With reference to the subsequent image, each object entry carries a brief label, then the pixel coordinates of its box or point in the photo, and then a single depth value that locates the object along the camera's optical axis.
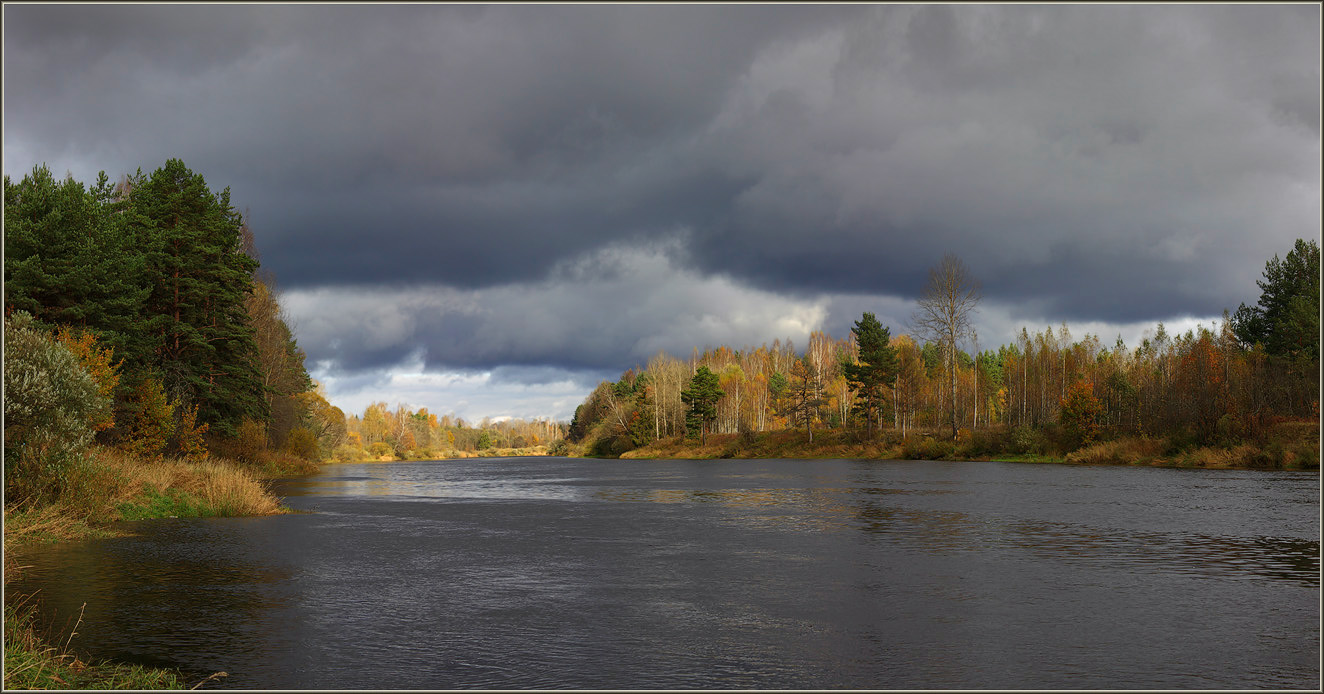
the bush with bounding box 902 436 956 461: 91.88
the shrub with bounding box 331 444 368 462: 143.98
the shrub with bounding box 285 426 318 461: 86.35
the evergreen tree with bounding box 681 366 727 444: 136.12
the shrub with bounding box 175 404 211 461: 51.06
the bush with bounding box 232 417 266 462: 63.16
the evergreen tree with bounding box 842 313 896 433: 109.38
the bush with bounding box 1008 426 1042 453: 85.25
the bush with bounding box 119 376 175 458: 45.53
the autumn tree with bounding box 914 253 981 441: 96.31
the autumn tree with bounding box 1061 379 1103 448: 82.69
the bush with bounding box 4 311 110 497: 25.14
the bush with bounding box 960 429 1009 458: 89.06
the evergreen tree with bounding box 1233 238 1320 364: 82.38
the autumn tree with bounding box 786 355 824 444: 118.19
